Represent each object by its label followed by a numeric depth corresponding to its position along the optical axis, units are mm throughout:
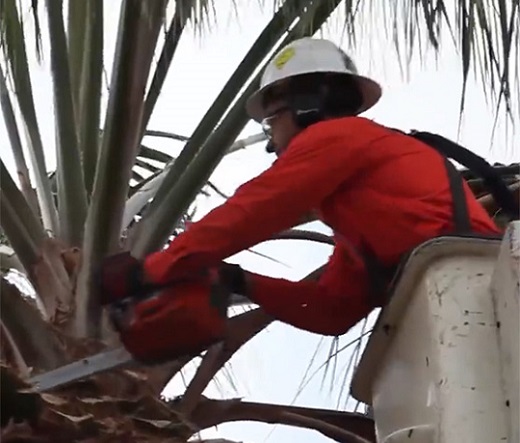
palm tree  4528
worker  4169
